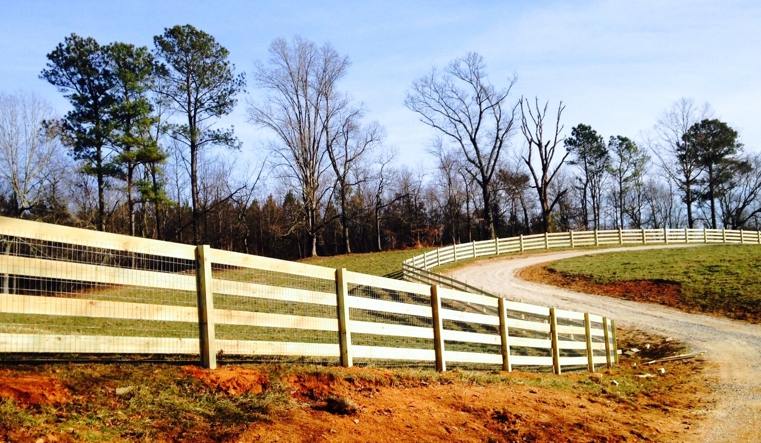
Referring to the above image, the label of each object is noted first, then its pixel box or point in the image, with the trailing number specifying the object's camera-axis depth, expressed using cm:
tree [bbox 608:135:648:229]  6406
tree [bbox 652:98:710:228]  5491
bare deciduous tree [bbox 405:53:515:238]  4903
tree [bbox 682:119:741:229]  5372
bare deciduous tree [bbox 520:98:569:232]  4853
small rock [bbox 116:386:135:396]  479
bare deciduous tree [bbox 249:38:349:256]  4503
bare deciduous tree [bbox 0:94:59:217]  2894
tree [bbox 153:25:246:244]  3456
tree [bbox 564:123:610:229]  6275
